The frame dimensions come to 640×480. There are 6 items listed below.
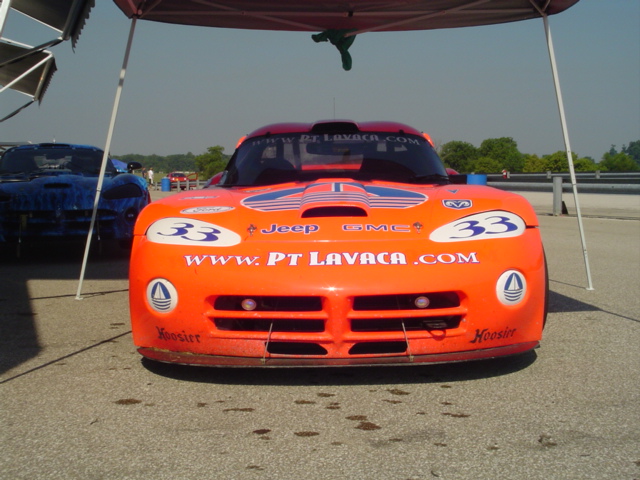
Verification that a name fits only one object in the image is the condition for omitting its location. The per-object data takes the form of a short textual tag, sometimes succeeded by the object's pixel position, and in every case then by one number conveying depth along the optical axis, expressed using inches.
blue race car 312.7
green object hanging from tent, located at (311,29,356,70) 270.2
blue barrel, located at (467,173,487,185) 347.9
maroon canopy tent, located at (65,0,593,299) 231.9
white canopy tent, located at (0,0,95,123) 304.0
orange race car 123.0
